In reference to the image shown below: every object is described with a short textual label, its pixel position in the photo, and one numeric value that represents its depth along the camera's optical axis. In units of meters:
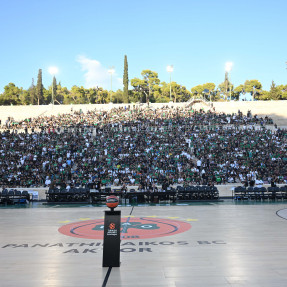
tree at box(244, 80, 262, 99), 91.19
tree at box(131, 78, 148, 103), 87.50
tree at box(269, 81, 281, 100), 81.00
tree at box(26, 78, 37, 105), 86.81
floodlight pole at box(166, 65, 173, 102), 64.02
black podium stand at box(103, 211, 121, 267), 7.32
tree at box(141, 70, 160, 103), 90.06
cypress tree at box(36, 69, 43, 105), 86.69
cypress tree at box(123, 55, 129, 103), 75.94
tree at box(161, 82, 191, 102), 89.38
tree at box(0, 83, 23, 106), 85.50
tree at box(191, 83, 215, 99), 97.75
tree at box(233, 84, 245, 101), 94.89
